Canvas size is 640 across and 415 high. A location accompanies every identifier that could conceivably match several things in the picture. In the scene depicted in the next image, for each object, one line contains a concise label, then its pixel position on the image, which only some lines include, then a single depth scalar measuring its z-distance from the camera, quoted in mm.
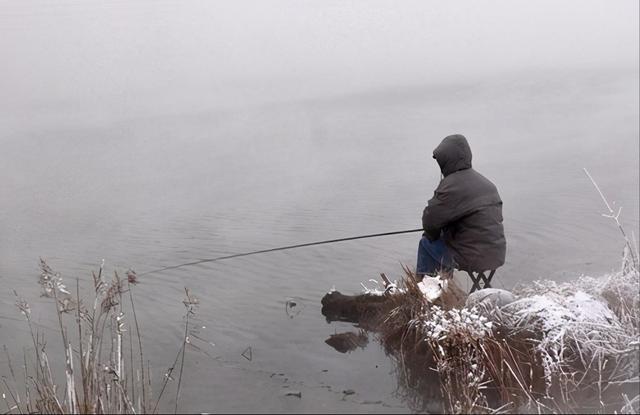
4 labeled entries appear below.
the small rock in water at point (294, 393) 5844
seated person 6625
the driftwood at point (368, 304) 6258
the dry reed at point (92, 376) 4695
